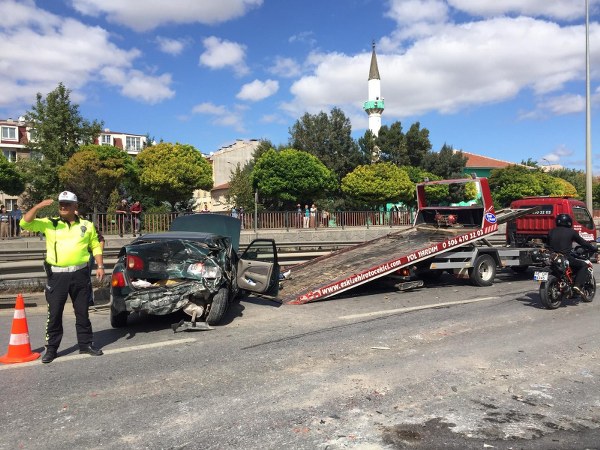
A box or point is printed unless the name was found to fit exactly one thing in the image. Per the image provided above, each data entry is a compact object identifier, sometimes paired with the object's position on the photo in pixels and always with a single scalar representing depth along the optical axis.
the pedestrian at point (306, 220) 23.14
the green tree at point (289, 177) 33.69
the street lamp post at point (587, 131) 20.52
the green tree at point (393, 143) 47.50
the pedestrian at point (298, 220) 23.33
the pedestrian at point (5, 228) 16.67
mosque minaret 56.72
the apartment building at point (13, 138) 56.66
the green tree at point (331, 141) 46.56
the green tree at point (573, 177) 60.93
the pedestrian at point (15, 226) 16.83
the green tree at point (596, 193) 51.73
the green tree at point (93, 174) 28.81
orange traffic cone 5.56
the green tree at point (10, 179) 32.41
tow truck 9.51
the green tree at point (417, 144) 48.47
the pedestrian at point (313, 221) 23.27
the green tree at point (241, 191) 35.53
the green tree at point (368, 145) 47.19
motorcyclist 8.61
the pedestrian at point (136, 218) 18.47
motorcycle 8.42
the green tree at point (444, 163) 48.66
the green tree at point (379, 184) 34.69
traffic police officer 5.54
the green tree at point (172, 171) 30.62
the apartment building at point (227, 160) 67.12
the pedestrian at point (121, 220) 18.08
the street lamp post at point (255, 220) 22.41
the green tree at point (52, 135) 34.12
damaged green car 6.82
